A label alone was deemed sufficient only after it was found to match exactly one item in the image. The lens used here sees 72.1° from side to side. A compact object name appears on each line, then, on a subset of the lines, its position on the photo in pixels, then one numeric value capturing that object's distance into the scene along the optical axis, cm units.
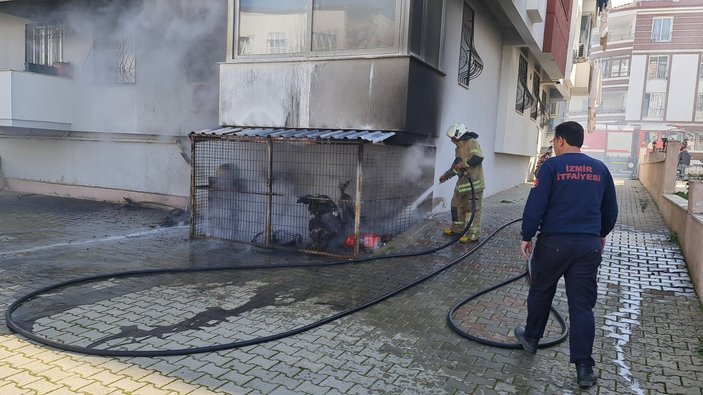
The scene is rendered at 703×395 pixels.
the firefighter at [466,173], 720
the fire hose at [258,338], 356
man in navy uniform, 330
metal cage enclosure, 696
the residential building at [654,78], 4041
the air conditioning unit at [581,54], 1969
